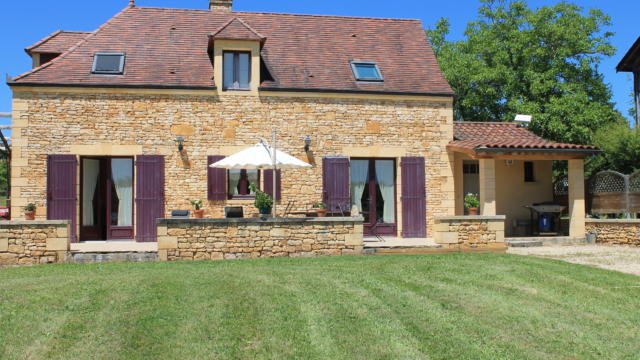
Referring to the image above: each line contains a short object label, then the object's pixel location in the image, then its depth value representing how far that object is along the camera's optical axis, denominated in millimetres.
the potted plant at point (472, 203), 14750
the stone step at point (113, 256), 11891
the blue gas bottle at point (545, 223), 16703
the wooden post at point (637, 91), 21031
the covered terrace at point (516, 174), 15250
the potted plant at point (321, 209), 13773
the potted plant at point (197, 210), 14141
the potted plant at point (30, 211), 13953
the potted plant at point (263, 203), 12445
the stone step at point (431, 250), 12917
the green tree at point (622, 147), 18000
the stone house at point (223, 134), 14688
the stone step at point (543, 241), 14840
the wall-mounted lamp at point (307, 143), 15344
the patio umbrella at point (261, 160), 12633
